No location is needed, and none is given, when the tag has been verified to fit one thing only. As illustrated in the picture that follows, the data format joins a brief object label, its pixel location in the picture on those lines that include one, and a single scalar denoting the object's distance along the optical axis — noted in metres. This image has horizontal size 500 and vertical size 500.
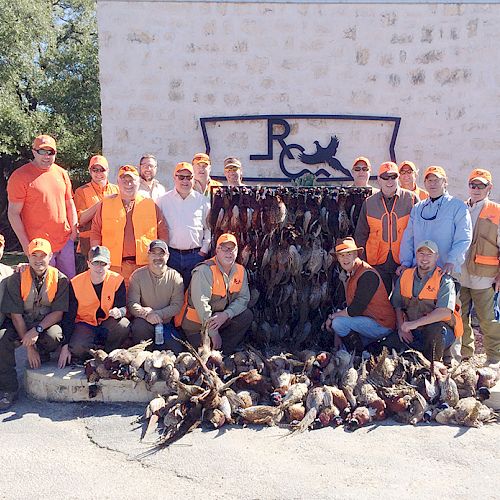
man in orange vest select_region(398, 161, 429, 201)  7.10
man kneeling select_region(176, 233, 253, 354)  6.05
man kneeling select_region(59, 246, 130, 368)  5.93
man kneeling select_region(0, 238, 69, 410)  5.76
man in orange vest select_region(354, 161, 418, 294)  6.39
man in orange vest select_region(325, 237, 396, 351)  6.08
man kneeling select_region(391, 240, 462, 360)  5.84
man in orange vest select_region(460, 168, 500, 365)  6.30
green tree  15.88
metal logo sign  9.06
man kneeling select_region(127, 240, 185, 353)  6.00
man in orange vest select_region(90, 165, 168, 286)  6.38
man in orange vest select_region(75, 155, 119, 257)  6.91
